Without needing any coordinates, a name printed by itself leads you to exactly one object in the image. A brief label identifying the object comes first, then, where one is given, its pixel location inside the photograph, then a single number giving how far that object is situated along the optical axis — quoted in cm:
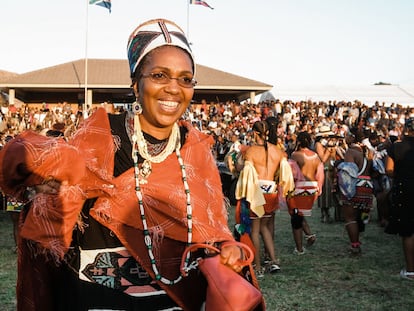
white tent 3216
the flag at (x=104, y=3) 2594
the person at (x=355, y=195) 777
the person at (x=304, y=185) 800
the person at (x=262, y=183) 679
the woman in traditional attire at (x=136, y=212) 216
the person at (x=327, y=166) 1037
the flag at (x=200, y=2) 2516
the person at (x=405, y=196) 645
